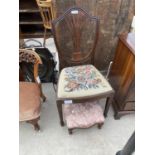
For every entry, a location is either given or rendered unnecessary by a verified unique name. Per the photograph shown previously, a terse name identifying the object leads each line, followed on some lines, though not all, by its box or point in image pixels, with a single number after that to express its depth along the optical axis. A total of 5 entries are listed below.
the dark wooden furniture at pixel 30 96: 1.29
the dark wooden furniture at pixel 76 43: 1.34
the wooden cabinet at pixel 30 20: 2.49
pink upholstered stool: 1.44
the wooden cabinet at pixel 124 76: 1.34
